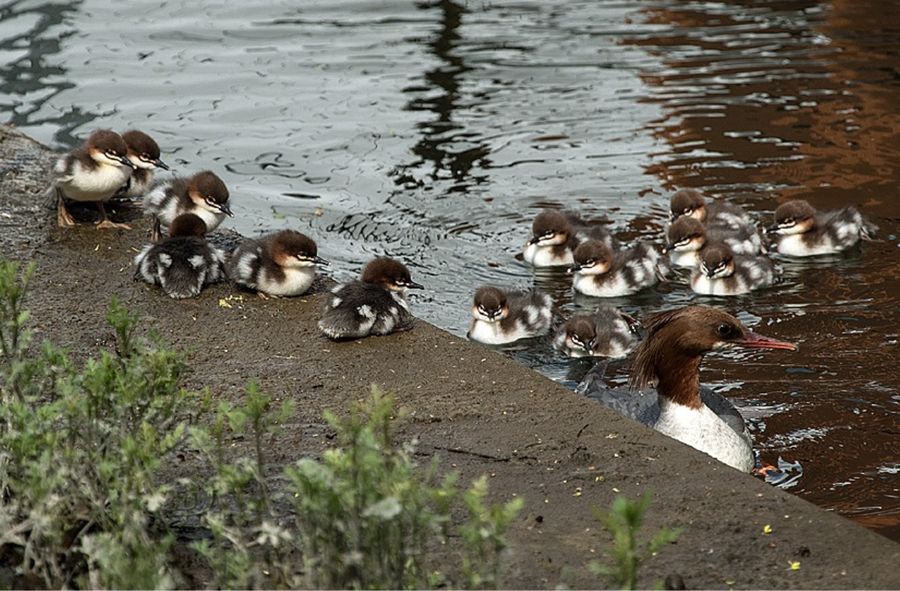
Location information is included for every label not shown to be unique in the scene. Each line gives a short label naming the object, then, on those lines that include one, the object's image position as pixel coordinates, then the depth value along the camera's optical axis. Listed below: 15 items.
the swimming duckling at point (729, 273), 14.35
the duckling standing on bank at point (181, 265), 11.26
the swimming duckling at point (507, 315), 13.32
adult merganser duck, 10.16
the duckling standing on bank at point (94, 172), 12.85
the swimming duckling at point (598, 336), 13.12
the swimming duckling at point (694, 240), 15.23
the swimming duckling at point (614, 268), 14.59
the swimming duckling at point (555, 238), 15.16
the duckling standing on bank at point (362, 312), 10.45
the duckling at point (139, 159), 13.95
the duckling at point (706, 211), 15.92
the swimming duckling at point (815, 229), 15.17
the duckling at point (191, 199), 13.09
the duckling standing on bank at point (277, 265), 11.33
